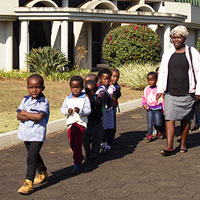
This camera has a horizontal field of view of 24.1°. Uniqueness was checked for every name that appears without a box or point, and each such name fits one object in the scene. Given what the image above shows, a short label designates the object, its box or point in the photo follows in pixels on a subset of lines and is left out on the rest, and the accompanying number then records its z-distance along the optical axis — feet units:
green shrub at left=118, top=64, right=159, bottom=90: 57.41
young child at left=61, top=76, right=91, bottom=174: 20.15
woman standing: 23.62
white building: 72.59
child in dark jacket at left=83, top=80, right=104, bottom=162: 22.02
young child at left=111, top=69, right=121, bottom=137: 25.35
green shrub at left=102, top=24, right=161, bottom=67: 65.62
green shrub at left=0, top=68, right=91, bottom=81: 62.28
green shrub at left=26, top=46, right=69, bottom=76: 63.95
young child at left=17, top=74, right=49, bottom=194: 17.93
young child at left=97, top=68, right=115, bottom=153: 23.53
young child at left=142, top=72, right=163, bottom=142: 28.19
